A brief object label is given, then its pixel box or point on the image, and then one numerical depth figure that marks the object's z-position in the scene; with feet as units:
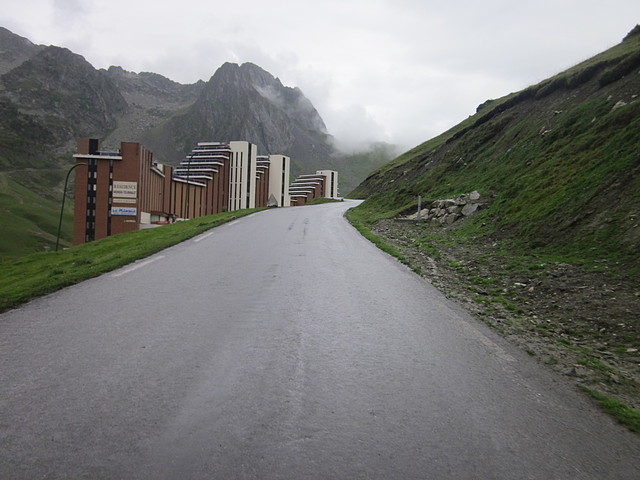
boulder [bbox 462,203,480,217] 59.47
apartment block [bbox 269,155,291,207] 407.44
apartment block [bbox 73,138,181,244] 228.22
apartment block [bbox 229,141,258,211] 357.82
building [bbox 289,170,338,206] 442.50
